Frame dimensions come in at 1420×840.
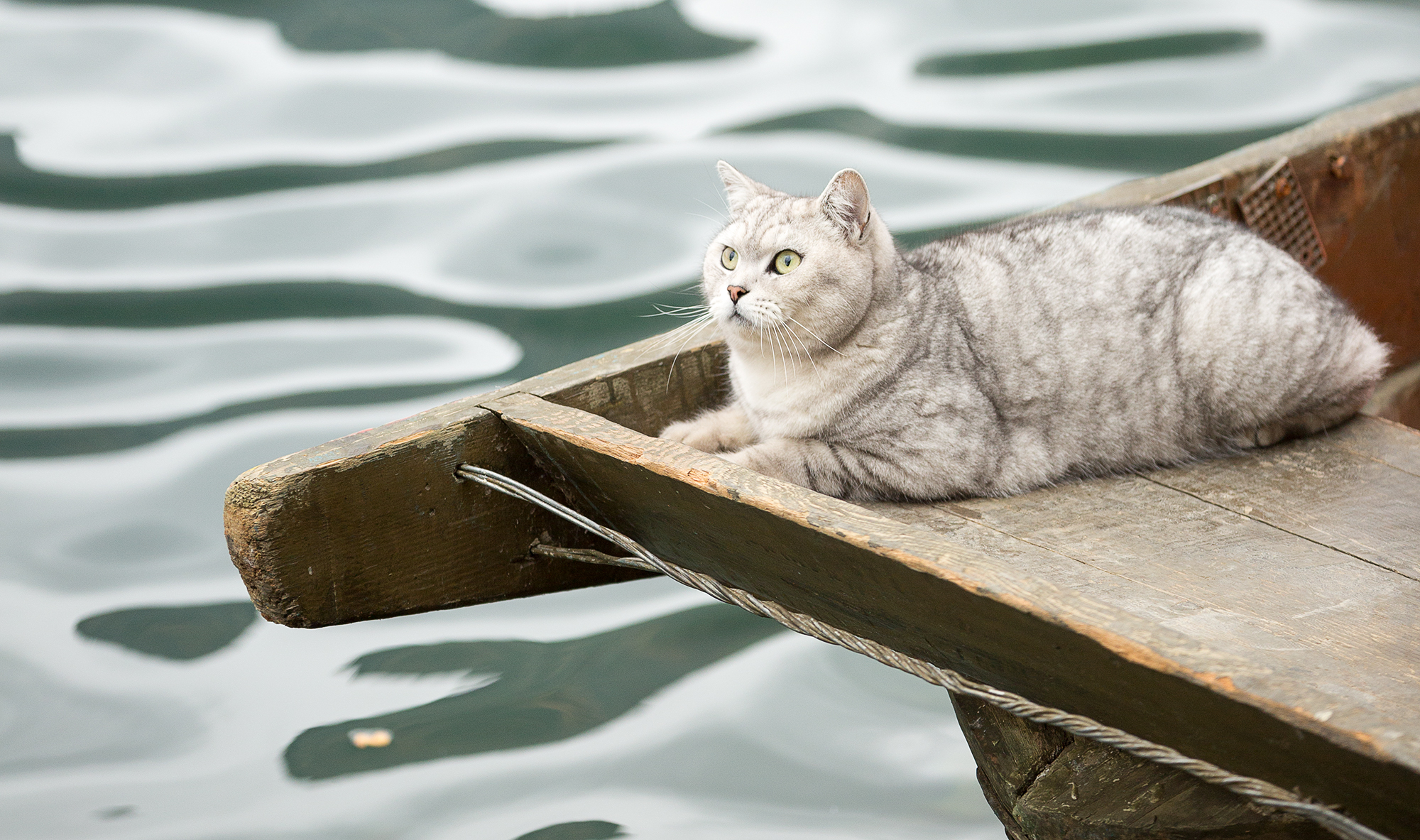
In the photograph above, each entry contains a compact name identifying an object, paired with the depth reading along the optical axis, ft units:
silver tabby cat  15.66
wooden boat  14.88
